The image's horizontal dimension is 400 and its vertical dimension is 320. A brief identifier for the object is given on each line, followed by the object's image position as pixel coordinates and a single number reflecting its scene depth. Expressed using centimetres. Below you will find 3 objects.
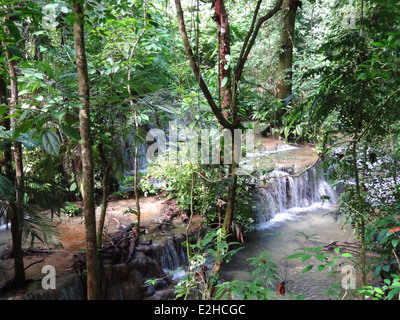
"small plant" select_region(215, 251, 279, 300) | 167
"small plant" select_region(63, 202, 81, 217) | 575
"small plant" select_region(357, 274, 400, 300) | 151
